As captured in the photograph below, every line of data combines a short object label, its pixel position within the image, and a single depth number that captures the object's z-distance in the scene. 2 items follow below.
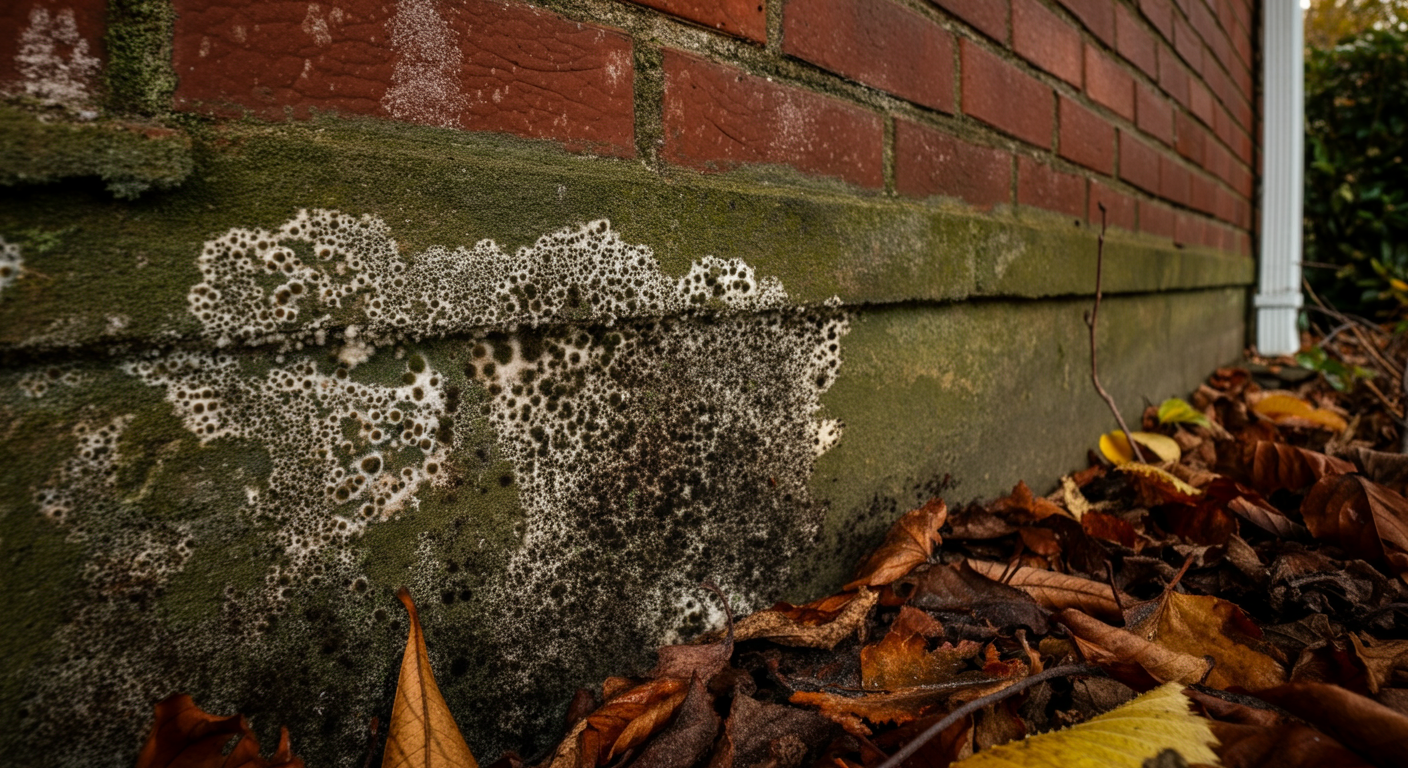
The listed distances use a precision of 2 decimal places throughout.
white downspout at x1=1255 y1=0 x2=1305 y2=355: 3.37
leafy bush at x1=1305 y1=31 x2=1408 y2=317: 4.56
